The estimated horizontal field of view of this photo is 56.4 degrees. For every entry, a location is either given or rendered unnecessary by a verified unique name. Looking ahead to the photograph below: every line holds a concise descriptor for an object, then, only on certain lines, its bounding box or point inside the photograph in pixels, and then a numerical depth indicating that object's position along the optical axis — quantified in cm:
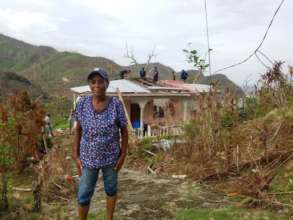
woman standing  258
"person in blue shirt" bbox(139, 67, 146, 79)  1274
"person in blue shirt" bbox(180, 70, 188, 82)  1397
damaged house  1109
